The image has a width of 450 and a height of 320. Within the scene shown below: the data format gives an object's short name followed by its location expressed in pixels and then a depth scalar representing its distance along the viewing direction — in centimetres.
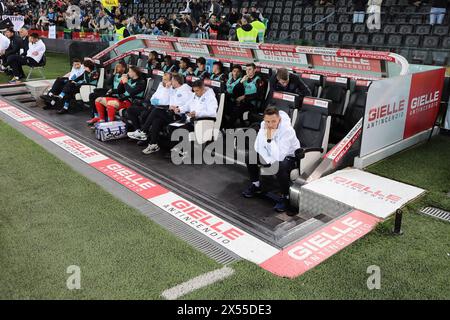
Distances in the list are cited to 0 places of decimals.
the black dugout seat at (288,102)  526
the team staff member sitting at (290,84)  596
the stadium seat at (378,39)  952
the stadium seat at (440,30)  879
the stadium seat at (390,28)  959
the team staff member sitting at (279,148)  431
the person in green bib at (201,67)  815
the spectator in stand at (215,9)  1360
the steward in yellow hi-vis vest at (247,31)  980
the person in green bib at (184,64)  850
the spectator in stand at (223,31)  1162
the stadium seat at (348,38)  1010
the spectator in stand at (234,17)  1214
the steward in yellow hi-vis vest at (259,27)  1005
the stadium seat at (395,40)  927
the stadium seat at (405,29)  937
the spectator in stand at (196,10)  1472
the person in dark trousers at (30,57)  1022
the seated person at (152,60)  932
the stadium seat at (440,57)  711
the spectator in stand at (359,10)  1026
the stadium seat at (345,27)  1051
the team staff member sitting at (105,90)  740
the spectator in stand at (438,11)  897
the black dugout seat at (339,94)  595
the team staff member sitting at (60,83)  841
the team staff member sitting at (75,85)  830
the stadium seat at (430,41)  866
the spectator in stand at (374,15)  978
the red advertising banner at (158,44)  1104
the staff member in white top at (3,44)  1139
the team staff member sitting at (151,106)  642
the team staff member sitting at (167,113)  603
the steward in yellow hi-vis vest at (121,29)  1346
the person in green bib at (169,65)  888
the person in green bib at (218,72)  741
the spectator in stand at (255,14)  1084
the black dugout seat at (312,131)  457
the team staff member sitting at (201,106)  591
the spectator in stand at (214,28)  1160
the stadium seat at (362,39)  983
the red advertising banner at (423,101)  548
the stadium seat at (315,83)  621
